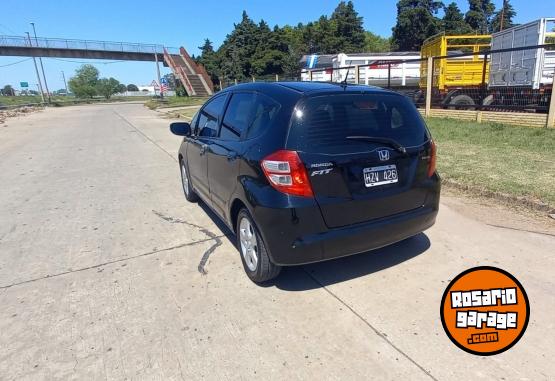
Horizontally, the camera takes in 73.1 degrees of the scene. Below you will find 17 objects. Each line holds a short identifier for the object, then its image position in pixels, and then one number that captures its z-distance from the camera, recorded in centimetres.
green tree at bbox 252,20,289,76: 4481
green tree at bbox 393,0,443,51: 5225
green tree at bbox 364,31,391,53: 6545
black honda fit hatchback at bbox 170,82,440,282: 277
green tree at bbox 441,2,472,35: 5288
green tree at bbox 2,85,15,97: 12925
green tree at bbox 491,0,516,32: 5609
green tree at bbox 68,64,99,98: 8444
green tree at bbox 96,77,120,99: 8974
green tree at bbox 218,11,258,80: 4603
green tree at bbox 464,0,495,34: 5522
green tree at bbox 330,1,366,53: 5456
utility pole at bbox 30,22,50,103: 5044
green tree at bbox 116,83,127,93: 12161
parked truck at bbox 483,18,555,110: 1085
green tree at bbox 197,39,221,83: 5044
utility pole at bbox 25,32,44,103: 5588
